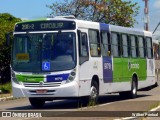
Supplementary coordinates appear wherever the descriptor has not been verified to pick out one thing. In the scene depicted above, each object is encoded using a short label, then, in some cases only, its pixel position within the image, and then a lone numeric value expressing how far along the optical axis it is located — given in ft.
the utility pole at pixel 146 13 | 163.50
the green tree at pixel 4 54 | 116.67
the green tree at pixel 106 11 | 153.69
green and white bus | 65.57
